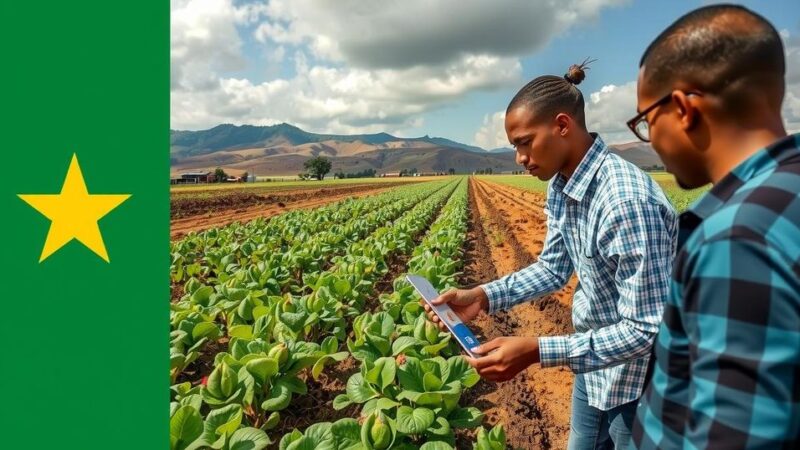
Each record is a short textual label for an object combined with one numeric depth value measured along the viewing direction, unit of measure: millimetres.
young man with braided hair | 1599
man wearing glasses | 795
